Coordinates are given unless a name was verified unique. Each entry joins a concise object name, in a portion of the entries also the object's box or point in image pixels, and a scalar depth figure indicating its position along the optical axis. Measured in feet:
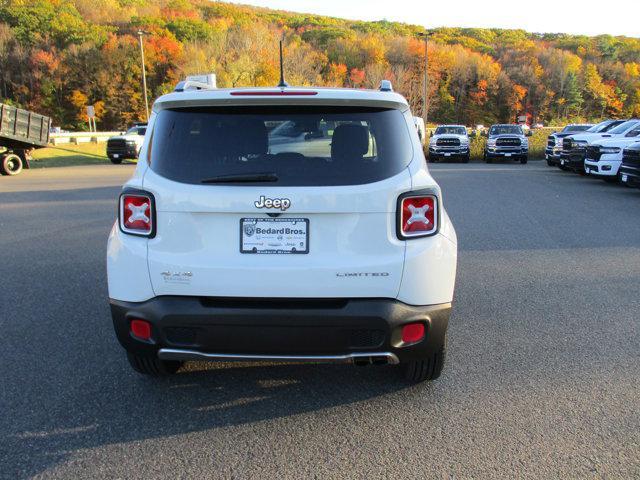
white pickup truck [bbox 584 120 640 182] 53.78
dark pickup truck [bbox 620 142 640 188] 44.14
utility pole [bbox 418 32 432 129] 153.51
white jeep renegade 9.86
